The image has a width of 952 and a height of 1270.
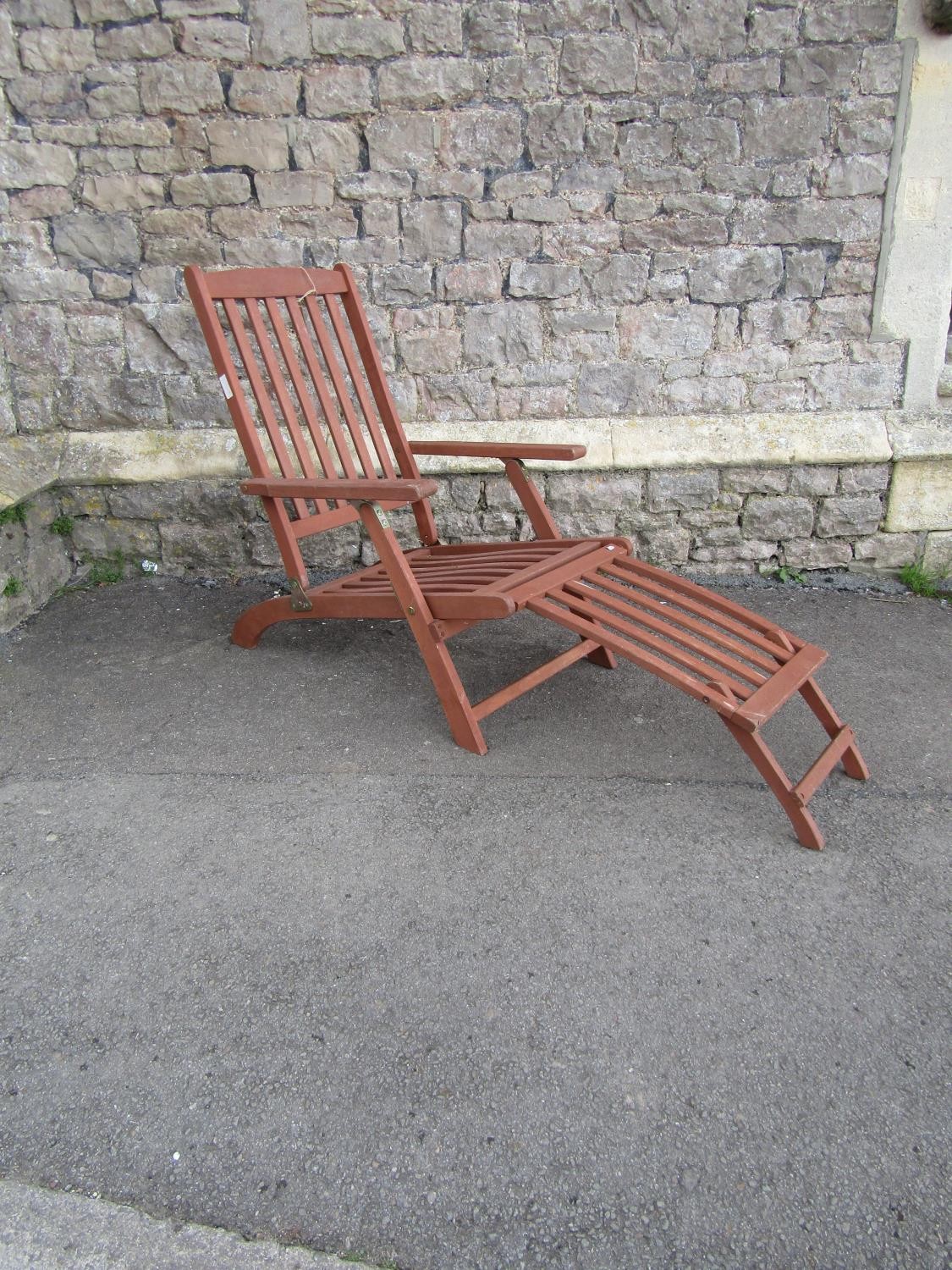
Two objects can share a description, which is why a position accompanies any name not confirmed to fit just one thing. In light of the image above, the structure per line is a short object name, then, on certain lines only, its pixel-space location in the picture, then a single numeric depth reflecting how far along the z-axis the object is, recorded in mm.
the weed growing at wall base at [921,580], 4012
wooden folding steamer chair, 2523
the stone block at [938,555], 4047
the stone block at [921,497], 3932
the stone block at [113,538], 4141
